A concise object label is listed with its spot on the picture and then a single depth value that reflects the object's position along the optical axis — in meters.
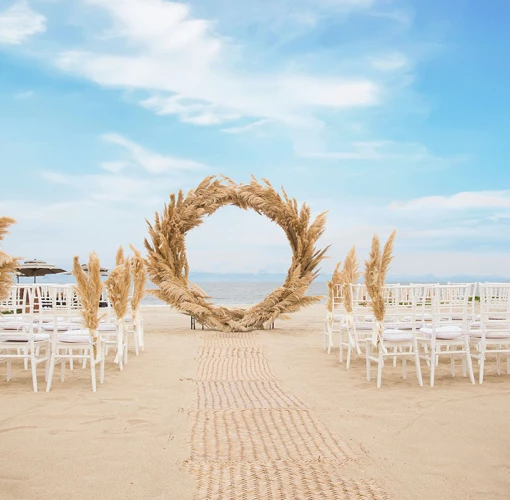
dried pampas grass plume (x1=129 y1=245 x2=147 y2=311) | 9.56
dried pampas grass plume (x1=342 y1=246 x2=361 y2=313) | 10.15
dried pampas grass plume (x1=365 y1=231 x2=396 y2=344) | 6.46
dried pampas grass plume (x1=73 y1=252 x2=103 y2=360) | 6.38
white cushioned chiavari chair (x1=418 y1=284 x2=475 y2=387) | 6.34
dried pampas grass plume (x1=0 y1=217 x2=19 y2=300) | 3.89
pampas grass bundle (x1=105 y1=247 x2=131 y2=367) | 7.61
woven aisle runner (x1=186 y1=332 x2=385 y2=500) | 3.37
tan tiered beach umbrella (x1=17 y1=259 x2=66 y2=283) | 19.36
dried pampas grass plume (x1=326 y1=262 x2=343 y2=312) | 9.78
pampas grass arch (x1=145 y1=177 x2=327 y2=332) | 12.58
